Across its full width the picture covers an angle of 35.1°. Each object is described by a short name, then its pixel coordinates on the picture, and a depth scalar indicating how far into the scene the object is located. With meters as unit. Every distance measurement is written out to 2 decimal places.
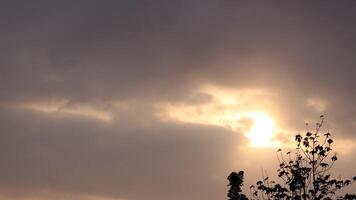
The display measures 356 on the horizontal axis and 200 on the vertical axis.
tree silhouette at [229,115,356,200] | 36.84
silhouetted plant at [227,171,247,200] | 71.31
